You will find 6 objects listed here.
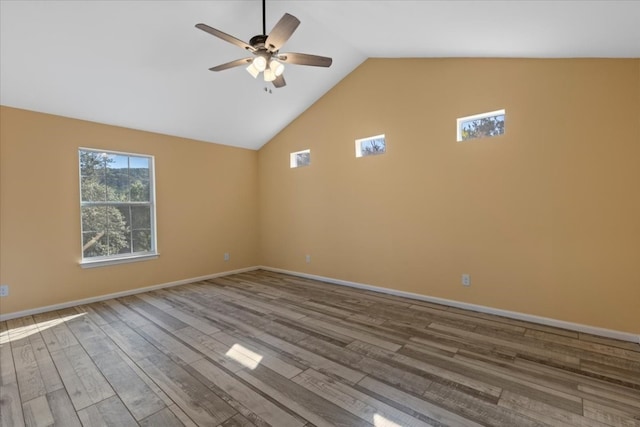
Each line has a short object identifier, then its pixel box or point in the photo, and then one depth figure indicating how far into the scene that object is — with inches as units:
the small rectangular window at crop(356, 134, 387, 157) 163.3
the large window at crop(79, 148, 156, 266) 157.2
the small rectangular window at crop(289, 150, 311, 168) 203.5
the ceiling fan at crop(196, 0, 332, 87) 86.3
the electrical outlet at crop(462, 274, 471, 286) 133.8
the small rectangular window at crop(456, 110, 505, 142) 125.6
